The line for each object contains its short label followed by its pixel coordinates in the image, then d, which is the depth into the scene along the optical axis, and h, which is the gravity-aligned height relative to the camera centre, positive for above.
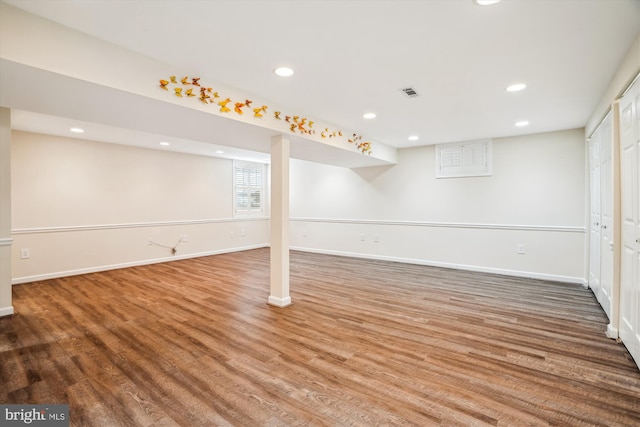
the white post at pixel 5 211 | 3.18 +0.03
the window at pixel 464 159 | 5.36 +0.94
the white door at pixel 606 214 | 3.07 -0.06
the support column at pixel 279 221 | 3.69 -0.12
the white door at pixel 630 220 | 2.23 -0.09
